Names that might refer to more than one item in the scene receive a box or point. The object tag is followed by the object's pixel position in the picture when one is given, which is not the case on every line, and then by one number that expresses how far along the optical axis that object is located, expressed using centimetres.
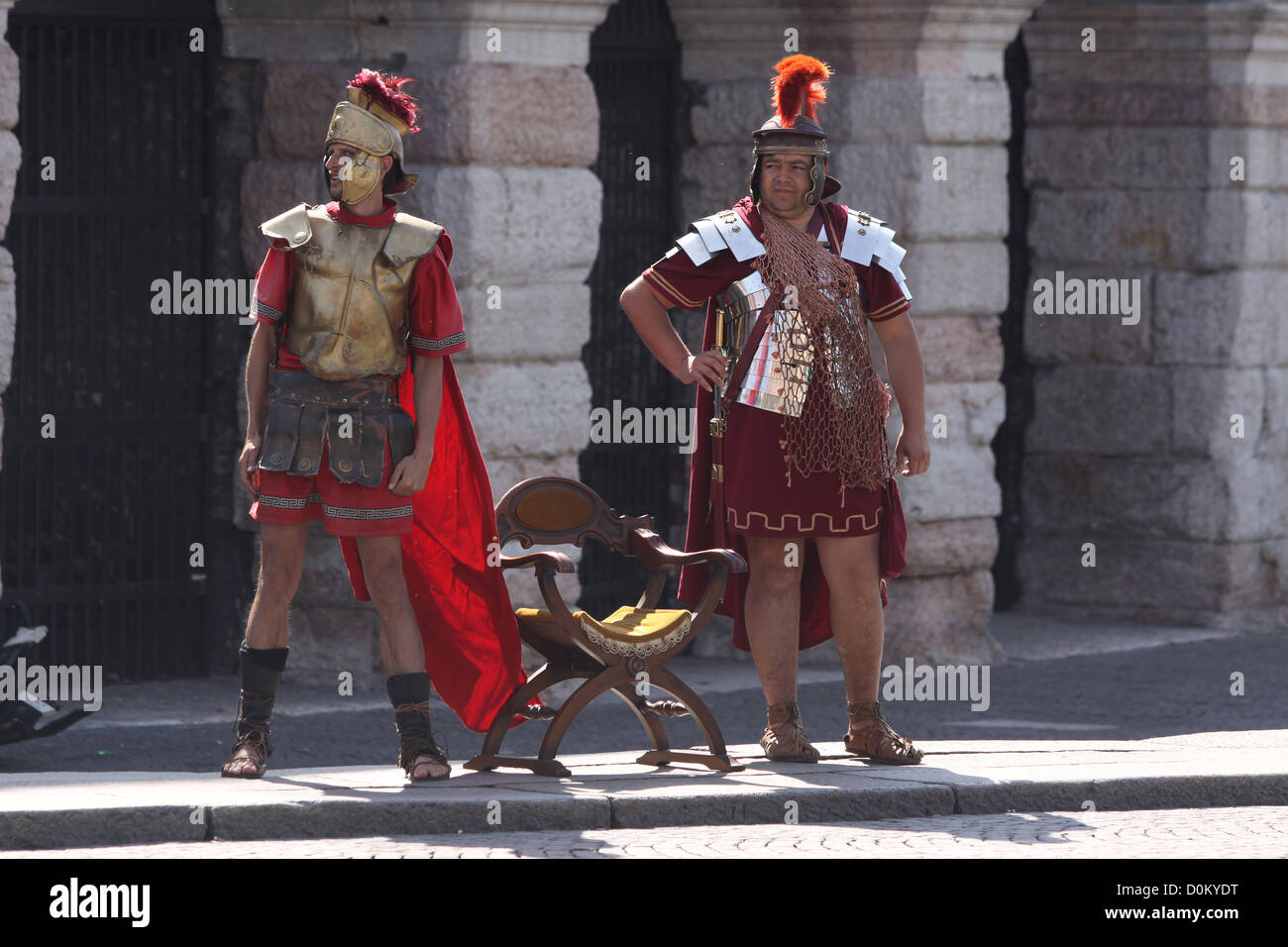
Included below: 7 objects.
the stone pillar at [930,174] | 2244
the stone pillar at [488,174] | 1987
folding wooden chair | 1541
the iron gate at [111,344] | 1980
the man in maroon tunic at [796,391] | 1559
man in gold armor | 1473
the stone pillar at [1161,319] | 2500
